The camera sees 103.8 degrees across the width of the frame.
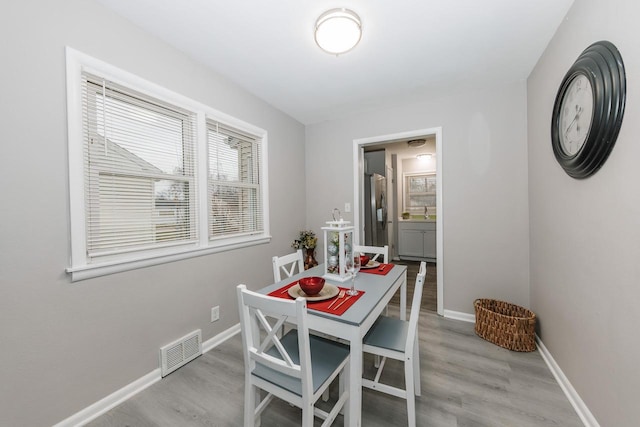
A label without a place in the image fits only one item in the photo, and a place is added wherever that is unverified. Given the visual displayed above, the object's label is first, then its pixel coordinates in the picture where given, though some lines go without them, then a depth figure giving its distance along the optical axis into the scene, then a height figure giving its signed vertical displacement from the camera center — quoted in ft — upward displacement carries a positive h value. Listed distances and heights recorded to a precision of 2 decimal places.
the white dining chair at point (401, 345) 4.34 -2.49
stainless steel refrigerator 13.01 +0.00
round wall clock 3.79 +1.70
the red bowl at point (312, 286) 4.52 -1.36
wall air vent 5.98 -3.50
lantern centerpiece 5.52 -0.89
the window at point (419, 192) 19.11 +1.32
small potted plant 10.73 -1.46
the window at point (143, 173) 4.76 +0.96
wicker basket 6.75 -3.32
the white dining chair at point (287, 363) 3.38 -2.47
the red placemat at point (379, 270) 6.17 -1.52
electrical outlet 7.30 -2.96
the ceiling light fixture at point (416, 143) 15.70 +4.24
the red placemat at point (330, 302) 3.99 -1.58
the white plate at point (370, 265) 6.57 -1.47
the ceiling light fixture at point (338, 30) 5.12 +3.83
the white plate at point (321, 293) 4.45 -1.54
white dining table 3.67 -1.77
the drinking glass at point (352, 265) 4.76 -1.33
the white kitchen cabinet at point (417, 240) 17.51 -2.18
